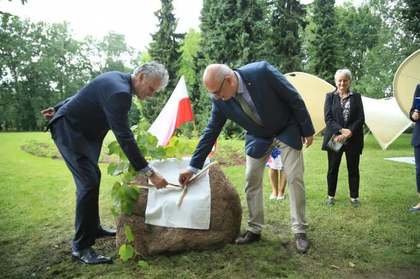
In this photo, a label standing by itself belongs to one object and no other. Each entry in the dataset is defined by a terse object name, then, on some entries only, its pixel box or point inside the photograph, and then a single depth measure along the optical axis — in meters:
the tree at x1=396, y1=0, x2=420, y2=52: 12.82
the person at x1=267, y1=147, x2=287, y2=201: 5.43
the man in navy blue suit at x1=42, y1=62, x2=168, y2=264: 3.16
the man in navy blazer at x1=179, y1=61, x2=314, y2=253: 3.42
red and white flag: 6.95
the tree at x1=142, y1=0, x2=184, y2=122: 24.88
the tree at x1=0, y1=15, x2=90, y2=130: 35.03
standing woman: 5.02
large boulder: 3.43
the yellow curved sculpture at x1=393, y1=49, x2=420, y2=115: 8.52
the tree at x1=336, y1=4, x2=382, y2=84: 30.63
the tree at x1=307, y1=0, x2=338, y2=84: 22.58
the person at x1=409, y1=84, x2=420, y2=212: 4.79
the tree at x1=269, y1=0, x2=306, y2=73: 19.97
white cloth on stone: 3.39
